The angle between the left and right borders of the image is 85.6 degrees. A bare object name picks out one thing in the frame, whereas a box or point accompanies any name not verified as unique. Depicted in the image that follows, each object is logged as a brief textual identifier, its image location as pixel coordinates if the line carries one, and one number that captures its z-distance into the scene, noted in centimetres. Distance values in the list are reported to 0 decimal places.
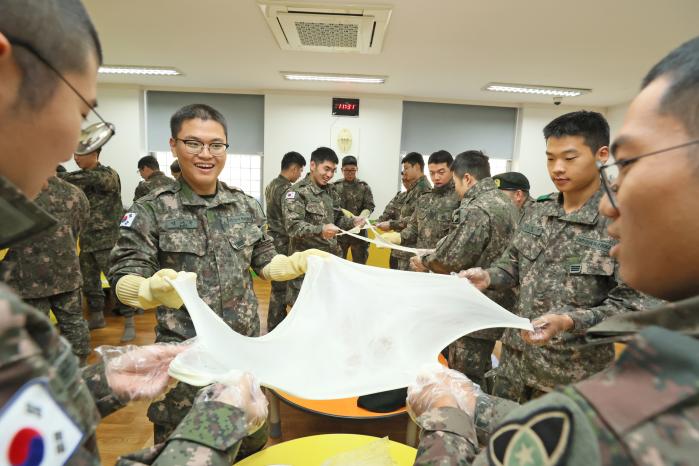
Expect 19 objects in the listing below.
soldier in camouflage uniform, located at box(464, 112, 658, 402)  145
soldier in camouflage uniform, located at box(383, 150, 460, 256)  365
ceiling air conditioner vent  304
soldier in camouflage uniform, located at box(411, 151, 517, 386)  240
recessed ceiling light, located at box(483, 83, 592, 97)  529
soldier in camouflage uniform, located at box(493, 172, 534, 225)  377
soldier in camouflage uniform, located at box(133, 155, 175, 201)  466
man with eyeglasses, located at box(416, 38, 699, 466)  37
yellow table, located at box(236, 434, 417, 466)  117
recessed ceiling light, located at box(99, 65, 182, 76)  505
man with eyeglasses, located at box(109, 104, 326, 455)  142
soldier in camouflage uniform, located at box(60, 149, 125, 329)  354
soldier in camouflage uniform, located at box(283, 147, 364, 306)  349
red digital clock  618
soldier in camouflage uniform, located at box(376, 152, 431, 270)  469
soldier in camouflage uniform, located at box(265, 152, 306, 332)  430
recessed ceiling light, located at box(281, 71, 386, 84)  511
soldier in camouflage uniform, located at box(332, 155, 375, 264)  560
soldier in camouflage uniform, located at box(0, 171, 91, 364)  243
